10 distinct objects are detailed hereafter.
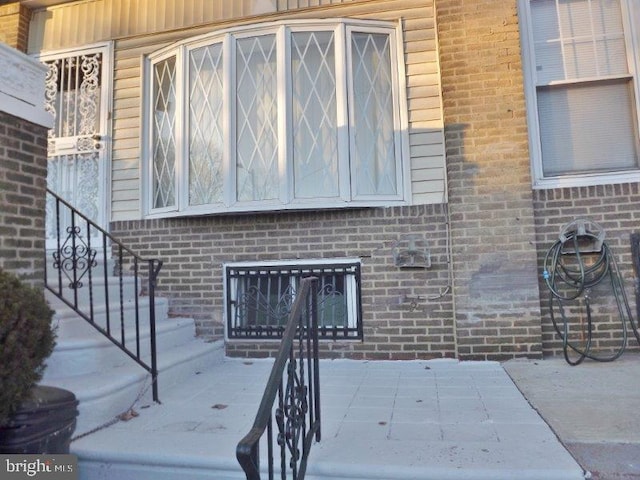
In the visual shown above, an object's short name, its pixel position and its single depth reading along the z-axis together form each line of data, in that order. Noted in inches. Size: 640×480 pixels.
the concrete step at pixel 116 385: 109.7
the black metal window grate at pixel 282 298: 180.5
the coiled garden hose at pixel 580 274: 163.8
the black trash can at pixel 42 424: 86.6
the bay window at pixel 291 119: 182.1
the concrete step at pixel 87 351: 123.9
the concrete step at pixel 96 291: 153.6
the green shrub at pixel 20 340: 82.9
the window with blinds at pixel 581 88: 174.7
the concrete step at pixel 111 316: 135.4
